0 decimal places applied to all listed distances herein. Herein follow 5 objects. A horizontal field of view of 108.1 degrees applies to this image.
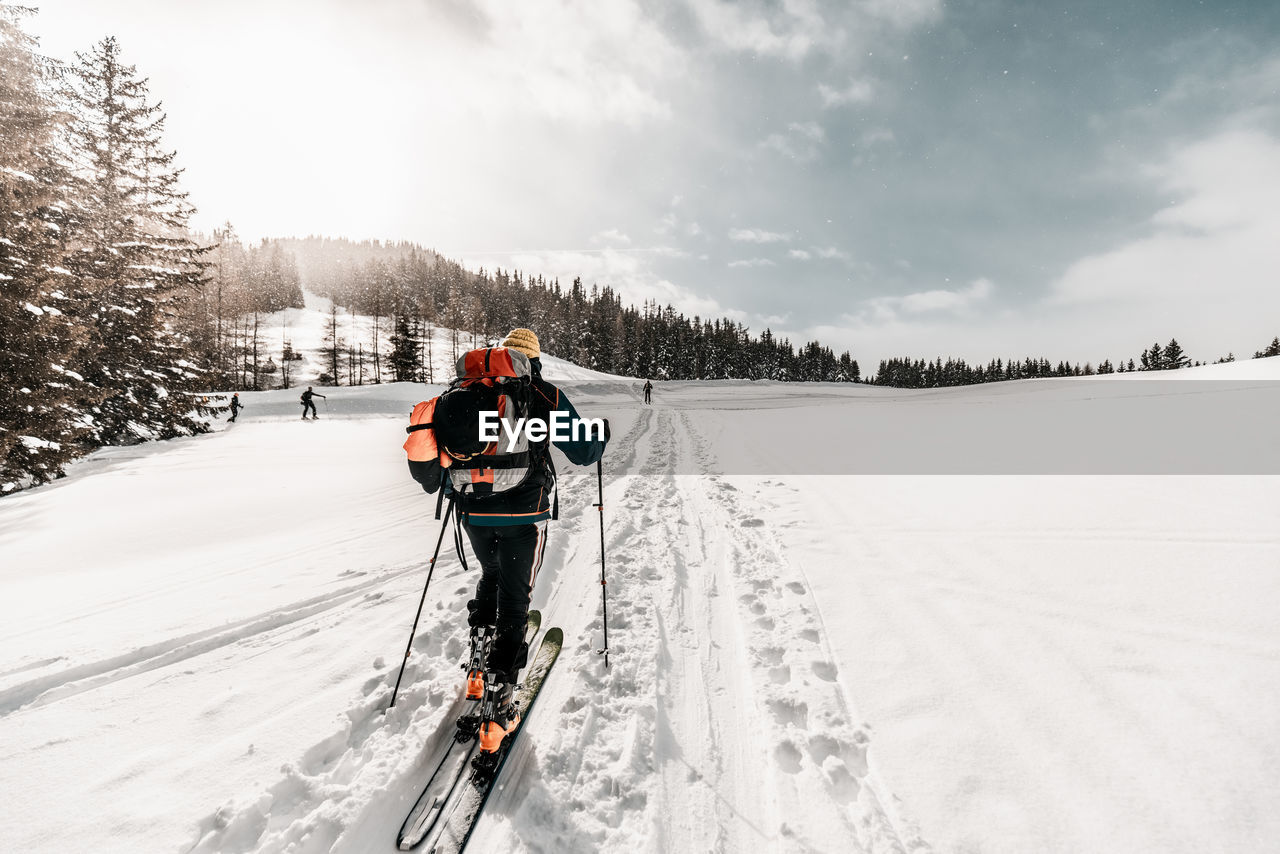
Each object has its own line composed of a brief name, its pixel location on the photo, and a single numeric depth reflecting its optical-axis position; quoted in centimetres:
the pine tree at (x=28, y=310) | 904
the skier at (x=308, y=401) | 2426
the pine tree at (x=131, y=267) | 1447
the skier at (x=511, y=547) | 301
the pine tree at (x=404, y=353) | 4731
